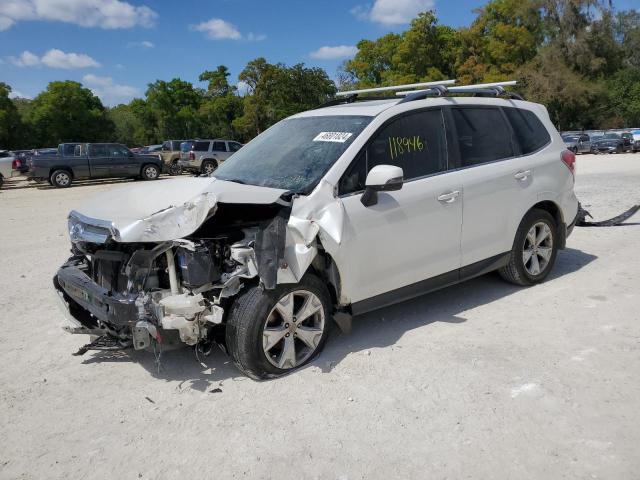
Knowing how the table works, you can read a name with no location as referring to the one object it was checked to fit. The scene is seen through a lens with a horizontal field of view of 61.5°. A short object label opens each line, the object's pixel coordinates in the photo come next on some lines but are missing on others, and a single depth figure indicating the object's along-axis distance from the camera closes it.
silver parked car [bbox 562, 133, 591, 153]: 32.47
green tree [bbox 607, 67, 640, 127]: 51.84
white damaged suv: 3.54
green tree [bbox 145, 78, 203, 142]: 55.09
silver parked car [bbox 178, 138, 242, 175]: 24.92
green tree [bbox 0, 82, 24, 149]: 42.38
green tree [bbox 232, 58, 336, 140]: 44.41
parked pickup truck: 20.80
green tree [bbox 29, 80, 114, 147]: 46.03
